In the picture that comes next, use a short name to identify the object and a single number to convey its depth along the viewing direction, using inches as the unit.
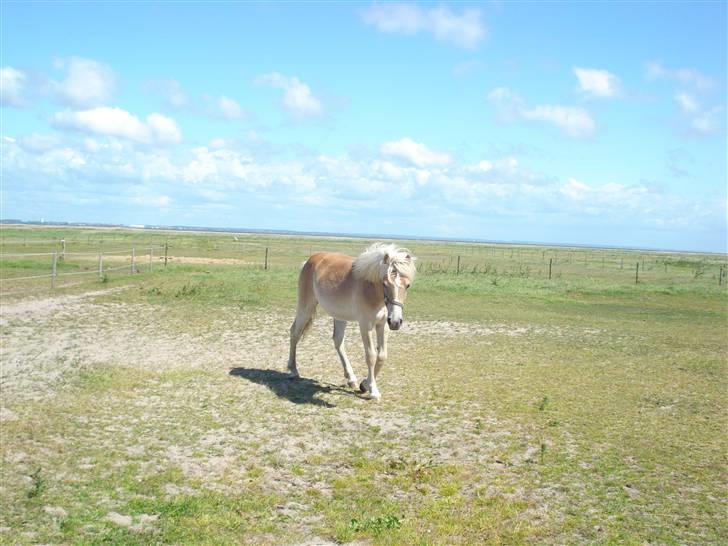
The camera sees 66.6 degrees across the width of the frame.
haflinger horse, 302.8
